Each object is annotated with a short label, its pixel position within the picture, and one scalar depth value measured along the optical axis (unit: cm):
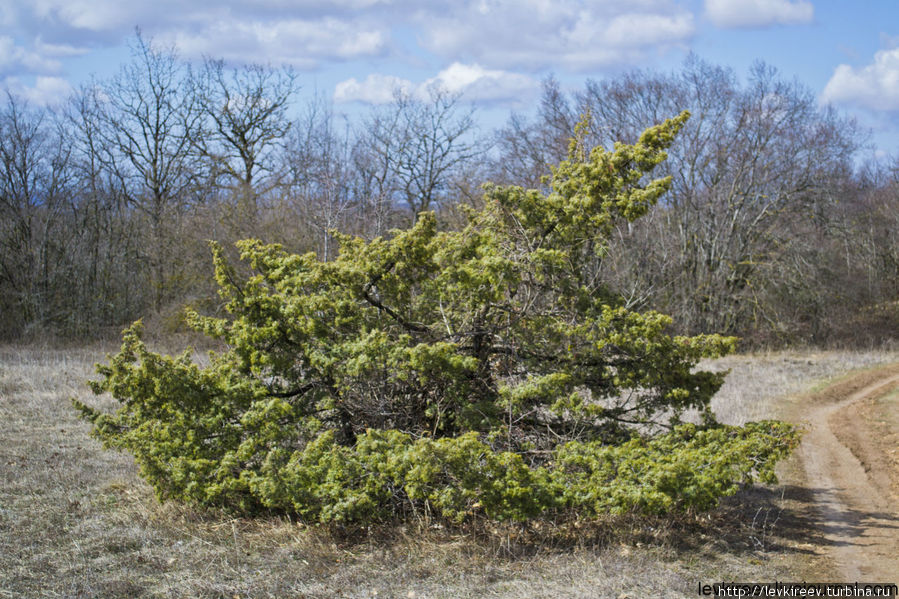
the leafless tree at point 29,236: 2658
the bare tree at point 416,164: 3159
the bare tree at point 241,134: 3105
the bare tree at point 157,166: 3028
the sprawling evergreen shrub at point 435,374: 686
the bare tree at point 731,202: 2838
